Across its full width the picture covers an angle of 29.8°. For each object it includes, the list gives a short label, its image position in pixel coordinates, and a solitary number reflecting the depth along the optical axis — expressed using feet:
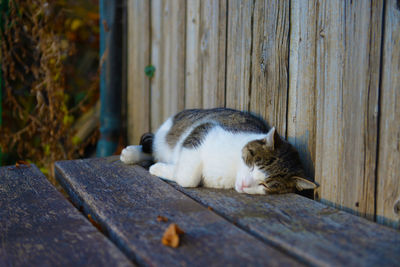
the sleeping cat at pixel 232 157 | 4.79
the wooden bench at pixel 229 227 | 3.51
